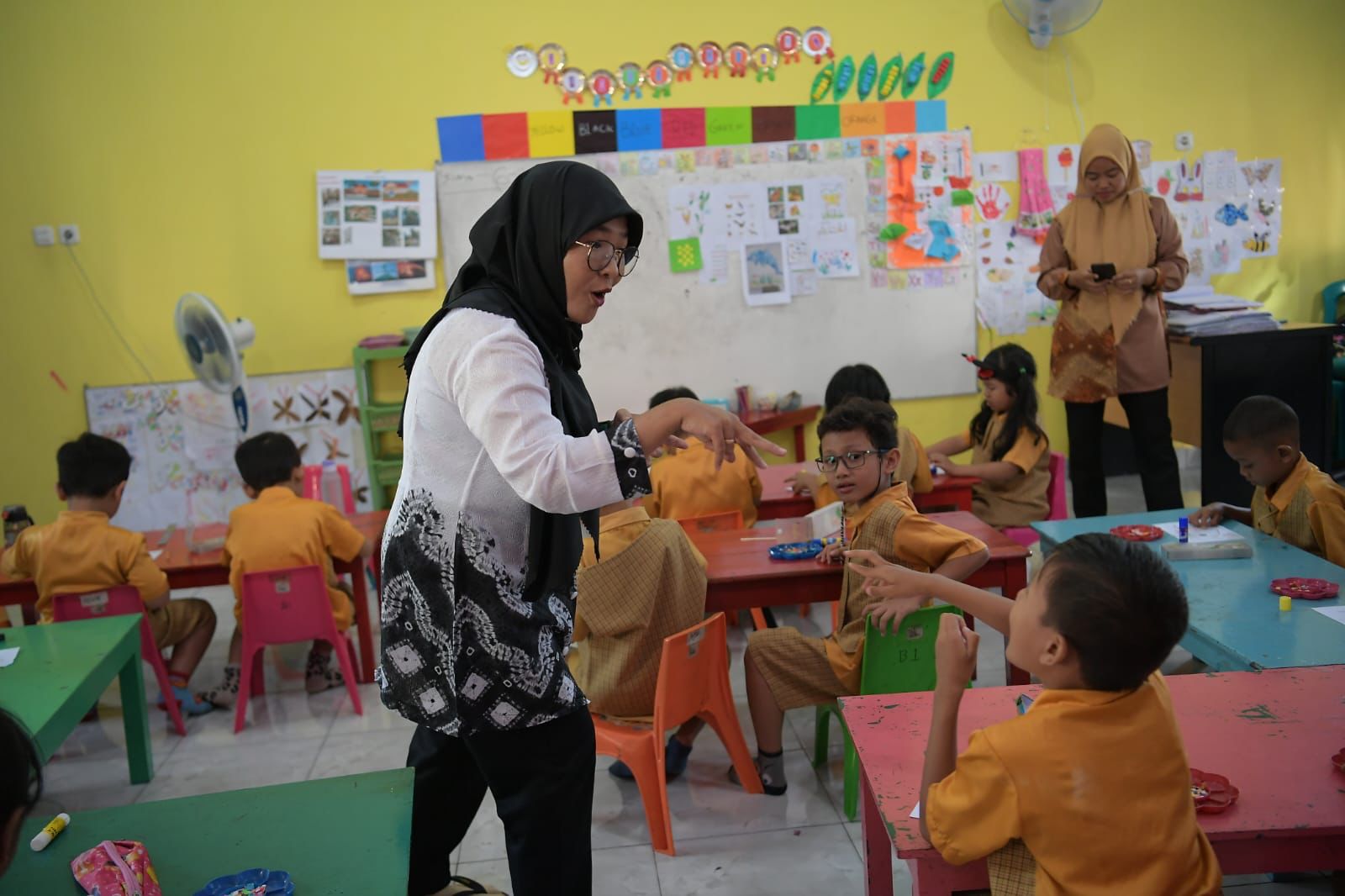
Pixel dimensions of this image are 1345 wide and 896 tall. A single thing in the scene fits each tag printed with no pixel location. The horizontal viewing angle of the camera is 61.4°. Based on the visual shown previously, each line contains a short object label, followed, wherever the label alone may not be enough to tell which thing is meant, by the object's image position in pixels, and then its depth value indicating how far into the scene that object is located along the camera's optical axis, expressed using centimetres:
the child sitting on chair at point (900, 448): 399
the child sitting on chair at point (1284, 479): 298
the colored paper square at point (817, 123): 599
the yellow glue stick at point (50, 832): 180
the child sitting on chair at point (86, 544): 375
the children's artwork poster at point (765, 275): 605
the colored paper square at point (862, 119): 600
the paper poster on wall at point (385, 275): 586
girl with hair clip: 438
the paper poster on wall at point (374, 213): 580
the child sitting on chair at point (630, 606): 281
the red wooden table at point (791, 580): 313
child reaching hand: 149
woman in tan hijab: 455
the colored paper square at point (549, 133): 585
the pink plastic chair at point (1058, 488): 450
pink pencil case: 164
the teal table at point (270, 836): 169
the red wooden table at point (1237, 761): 161
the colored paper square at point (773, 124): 596
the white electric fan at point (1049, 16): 577
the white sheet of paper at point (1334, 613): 240
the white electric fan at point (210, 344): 469
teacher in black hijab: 159
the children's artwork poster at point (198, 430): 586
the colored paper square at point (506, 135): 582
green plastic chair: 276
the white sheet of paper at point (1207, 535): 301
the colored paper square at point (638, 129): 589
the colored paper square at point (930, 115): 603
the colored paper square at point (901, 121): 602
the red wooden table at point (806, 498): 412
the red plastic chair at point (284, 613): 379
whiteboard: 602
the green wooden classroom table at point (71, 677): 251
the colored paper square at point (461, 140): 580
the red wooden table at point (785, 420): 584
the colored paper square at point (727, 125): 594
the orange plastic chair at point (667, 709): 276
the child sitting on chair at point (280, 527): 387
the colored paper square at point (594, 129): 587
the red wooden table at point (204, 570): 385
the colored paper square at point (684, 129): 592
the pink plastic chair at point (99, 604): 371
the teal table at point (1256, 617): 224
